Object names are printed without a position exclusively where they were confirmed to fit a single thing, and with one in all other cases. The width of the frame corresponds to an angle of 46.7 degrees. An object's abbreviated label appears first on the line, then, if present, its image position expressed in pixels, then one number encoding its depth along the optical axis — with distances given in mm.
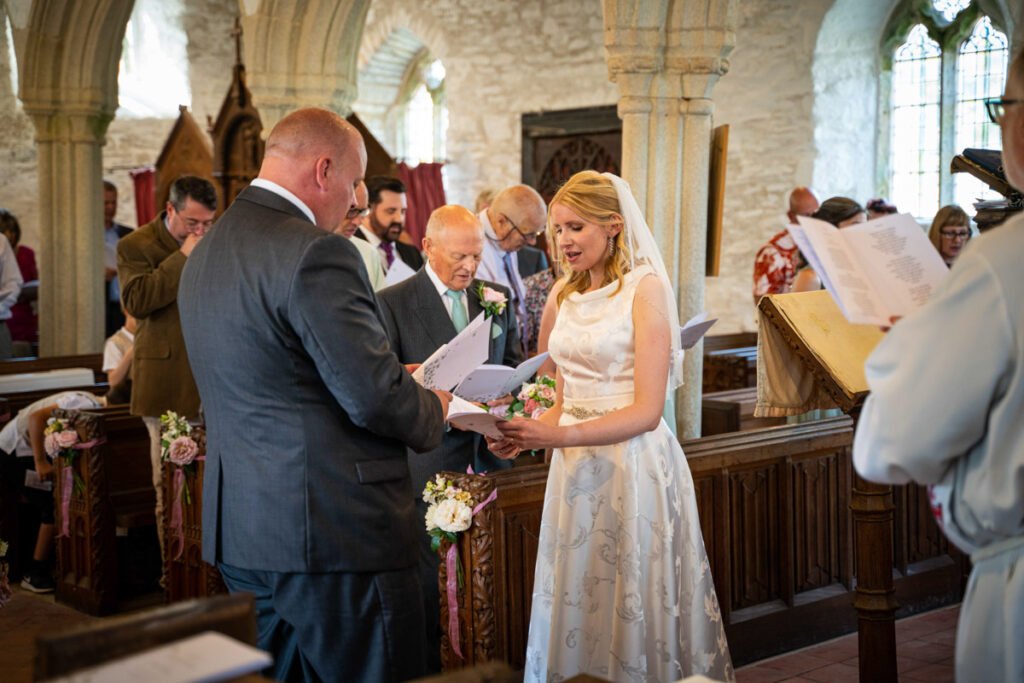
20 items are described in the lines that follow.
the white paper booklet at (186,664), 1582
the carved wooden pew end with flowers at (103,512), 5758
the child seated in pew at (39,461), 6066
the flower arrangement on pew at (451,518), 3764
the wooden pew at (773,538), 3996
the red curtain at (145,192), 14484
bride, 3475
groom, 2650
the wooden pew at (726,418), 6367
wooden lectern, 3139
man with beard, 6348
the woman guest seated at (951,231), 5883
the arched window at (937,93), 10727
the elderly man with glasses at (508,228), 5938
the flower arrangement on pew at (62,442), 5715
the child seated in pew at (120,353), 6465
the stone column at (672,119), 6434
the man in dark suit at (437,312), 4207
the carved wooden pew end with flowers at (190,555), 5180
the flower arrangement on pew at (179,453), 5156
